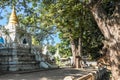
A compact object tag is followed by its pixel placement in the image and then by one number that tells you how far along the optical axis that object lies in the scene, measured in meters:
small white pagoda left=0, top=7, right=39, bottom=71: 8.76
